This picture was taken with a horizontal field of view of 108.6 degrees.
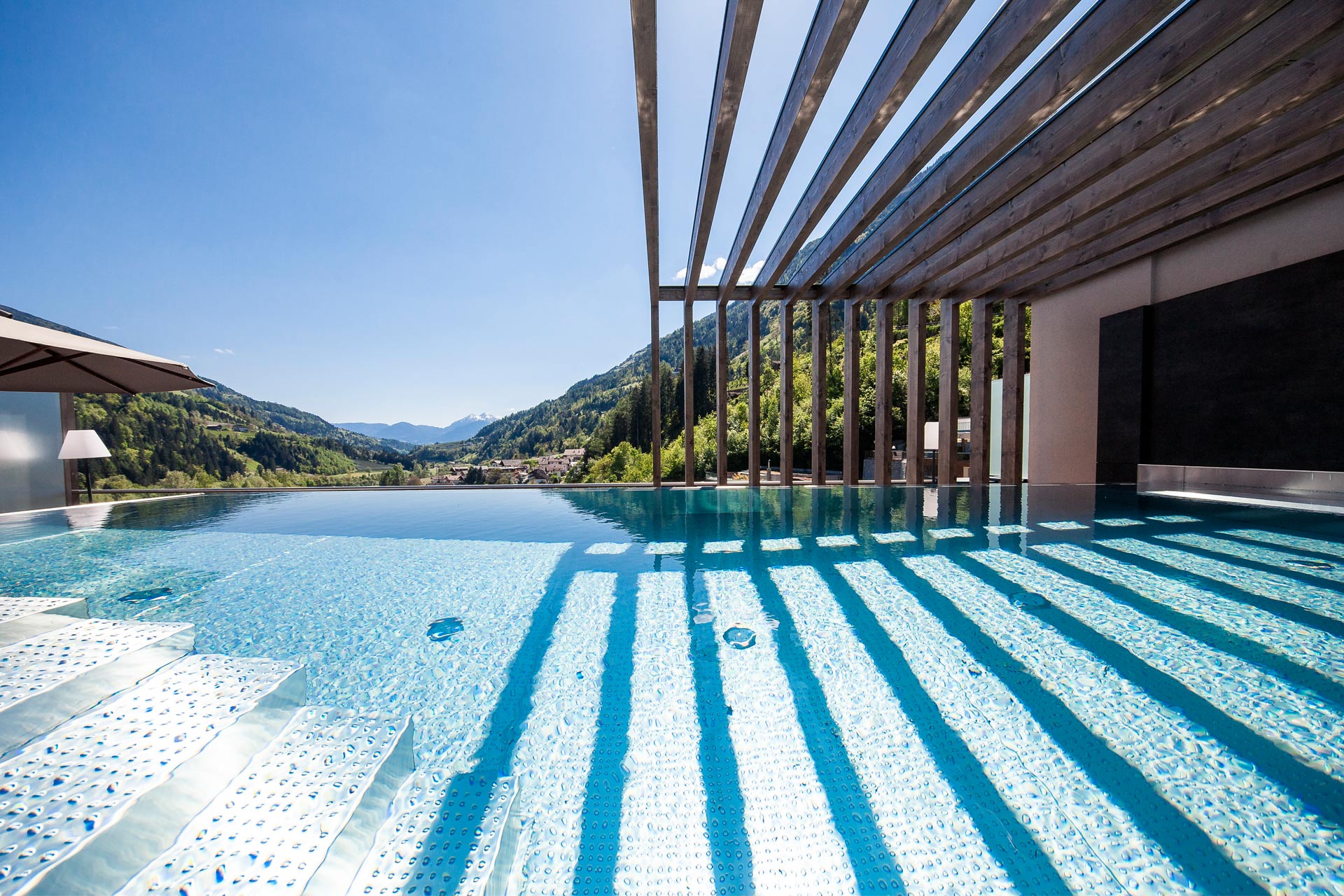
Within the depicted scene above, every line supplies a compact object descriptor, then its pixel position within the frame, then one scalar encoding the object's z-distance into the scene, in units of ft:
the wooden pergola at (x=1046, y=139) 10.33
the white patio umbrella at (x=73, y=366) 10.26
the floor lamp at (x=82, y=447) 24.76
